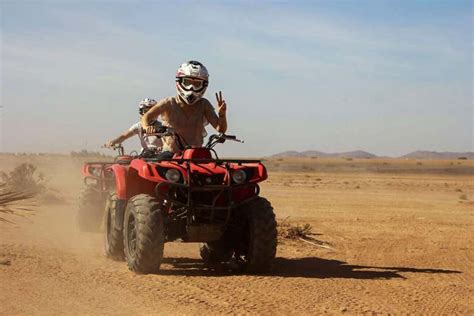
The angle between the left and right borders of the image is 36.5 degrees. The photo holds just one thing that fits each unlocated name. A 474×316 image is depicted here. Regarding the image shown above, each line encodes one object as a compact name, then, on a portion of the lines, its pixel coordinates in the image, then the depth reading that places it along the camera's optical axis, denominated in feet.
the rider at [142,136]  41.60
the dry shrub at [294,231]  41.73
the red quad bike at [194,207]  26.86
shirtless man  30.40
